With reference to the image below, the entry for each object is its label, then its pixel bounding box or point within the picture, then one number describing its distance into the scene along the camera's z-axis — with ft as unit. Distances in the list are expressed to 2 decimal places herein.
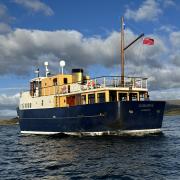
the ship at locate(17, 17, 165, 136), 110.52
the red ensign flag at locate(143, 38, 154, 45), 122.35
